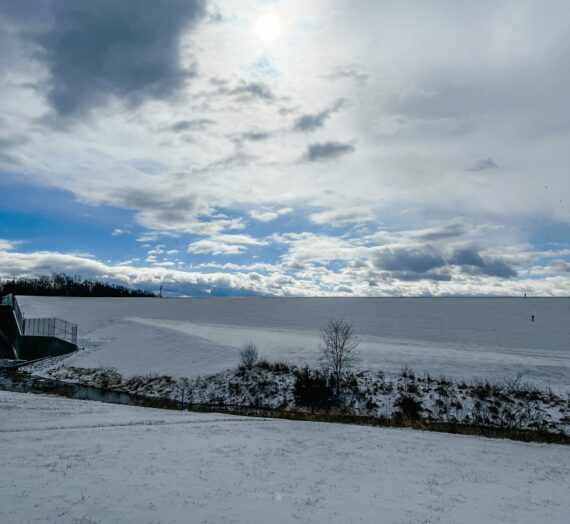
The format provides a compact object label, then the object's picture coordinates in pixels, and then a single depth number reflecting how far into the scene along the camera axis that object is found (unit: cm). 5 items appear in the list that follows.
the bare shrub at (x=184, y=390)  3762
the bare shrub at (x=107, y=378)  4362
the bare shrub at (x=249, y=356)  4084
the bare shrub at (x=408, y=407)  3247
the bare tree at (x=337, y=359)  3775
